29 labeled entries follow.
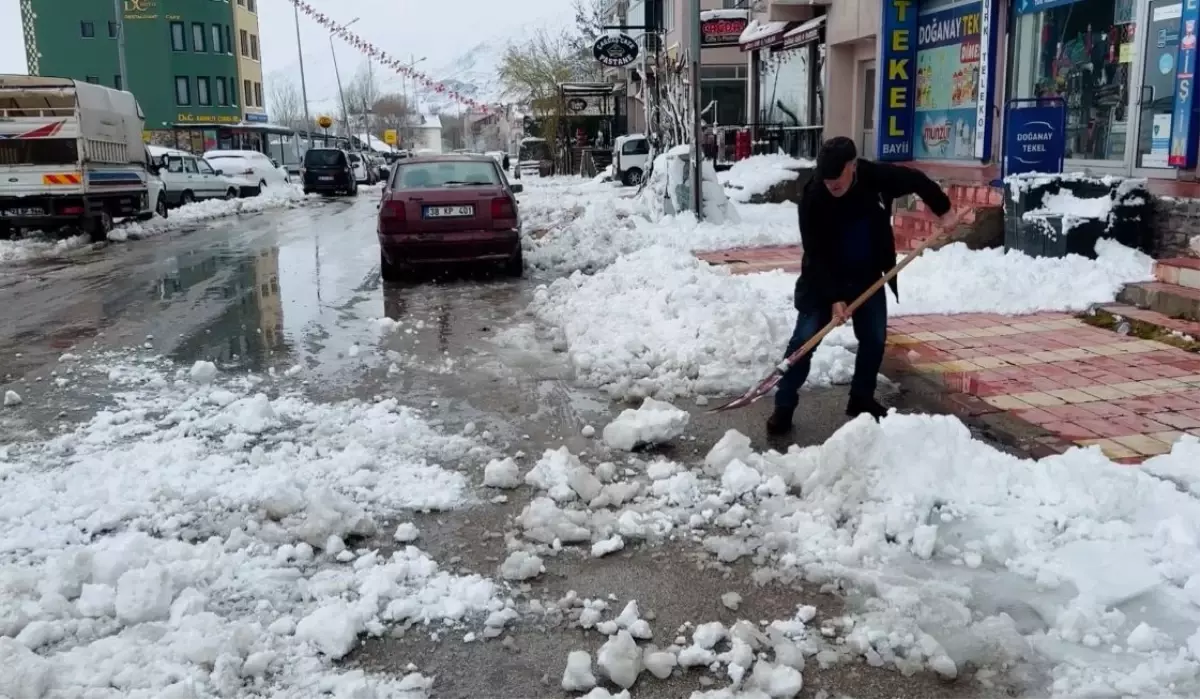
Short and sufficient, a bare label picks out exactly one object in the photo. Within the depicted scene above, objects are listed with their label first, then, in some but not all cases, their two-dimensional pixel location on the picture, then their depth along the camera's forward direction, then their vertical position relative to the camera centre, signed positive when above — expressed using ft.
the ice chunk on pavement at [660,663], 9.87 -5.08
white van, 100.63 -0.14
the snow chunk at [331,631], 10.23 -4.92
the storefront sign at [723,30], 97.35 +12.33
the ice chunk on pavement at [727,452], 15.01 -4.52
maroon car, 36.04 -2.31
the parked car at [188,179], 82.58 -1.26
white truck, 53.31 +0.52
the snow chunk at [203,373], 21.95 -4.64
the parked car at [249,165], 101.60 -0.20
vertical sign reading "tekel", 52.47 +3.87
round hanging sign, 100.07 +10.85
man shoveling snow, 16.72 -1.71
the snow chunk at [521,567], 12.06 -5.00
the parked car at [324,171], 109.40 -0.97
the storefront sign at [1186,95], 29.45 +1.56
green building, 179.32 +20.97
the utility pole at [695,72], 46.55 +3.94
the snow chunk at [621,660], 9.75 -5.03
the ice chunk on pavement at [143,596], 10.63 -4.68
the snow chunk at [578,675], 9.72 -5.09
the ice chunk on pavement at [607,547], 12.62 -4.98
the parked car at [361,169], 136.23 -1.04
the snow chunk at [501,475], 15.10 -4.83
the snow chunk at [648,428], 16.57 -4.57
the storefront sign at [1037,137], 30.99 +0.41
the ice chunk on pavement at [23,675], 9.17 -4.75
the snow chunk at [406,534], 13.07 -4.93
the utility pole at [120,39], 93.52 +12.17
